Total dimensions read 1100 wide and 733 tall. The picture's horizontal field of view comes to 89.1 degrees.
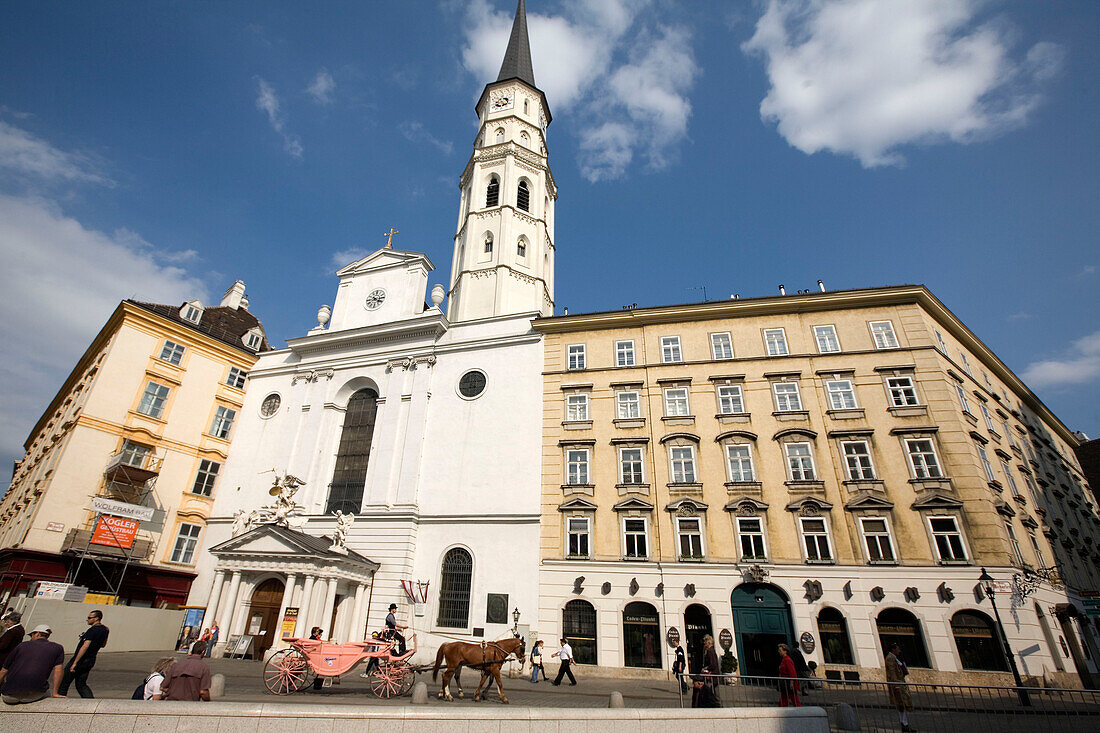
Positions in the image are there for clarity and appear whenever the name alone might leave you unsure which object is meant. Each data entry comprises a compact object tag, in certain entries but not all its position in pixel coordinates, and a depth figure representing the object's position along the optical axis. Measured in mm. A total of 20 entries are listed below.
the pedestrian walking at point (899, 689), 12359
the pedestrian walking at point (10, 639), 9102
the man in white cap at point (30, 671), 7449
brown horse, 13763
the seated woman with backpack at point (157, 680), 8531
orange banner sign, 28853
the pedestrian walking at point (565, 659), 19094
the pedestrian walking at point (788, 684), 12789
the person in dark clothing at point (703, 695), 12453
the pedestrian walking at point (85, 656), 10109
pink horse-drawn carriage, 13180
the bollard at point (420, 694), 11562
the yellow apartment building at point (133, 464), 28625
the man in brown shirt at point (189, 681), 8430
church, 25641
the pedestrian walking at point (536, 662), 19834
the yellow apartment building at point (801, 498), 21087
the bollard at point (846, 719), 11367
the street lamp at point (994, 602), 19125
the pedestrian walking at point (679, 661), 18453
